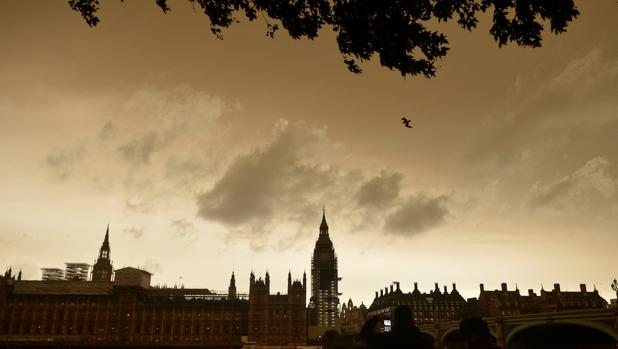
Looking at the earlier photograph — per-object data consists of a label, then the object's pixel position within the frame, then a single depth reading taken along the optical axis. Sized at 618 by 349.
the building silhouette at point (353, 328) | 188.00
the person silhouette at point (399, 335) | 6.59
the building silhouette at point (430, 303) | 172.25
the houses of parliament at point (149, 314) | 119.88
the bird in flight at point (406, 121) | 7.81
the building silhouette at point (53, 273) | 173.88
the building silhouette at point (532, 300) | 127.94
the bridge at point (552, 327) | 45.09
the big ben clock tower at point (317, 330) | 140.00
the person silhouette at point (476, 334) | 6.48
